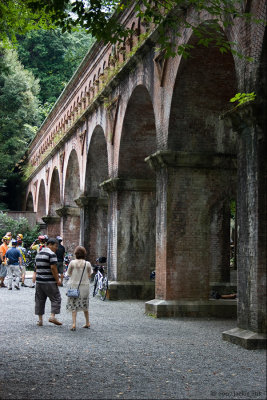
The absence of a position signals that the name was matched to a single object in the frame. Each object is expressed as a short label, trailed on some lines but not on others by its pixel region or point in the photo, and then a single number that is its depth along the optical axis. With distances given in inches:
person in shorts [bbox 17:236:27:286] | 761.2
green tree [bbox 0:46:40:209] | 1616.6
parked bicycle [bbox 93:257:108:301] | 656.4
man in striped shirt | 422.6
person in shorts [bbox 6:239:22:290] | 699.4
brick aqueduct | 348.8
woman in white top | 409.7
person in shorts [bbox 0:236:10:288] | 739.4
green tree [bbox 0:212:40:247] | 1325.0
